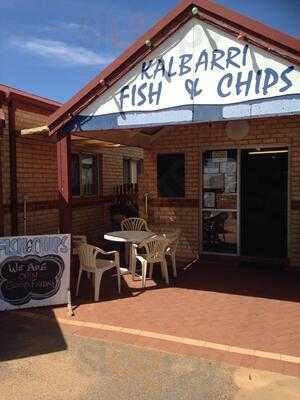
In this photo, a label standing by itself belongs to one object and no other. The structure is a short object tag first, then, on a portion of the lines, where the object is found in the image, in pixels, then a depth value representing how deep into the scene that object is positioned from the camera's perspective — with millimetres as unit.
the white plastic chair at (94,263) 6652
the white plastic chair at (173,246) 8069
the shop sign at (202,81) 5348
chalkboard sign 6172
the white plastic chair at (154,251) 7434
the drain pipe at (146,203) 10000
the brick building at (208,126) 5453
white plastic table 7578
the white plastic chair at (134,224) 9711
